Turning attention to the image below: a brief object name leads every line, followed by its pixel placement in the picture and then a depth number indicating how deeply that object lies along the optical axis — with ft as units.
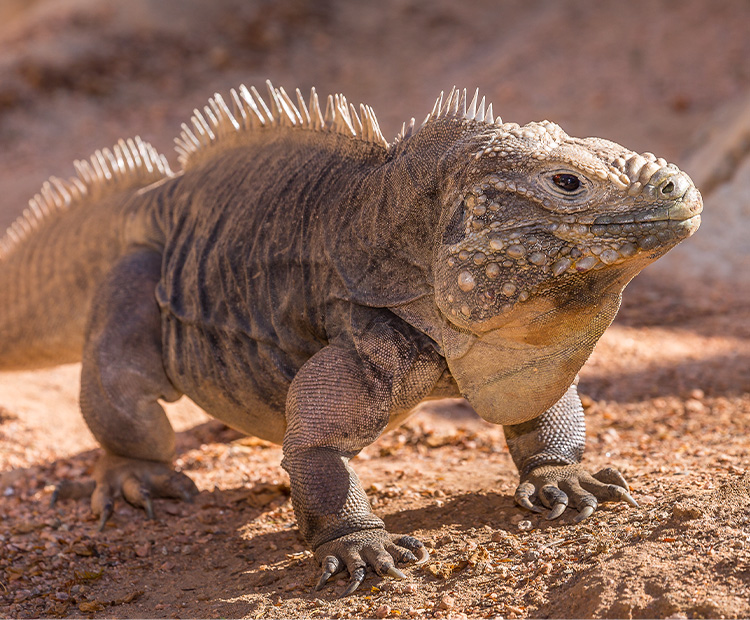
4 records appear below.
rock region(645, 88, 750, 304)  36.58
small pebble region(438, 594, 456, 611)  12.92
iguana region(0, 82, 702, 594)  12.98
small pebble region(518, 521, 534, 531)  15.26
